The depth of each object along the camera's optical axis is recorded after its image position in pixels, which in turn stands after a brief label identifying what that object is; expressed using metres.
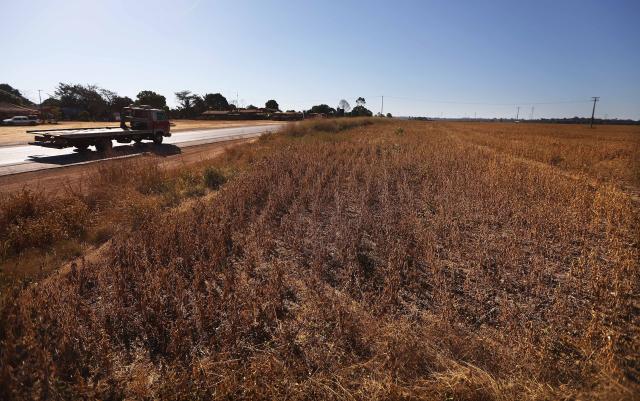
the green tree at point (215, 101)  98.82
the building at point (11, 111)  45.01
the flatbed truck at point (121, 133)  15.26
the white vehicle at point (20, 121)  36.19
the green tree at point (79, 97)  63.53
